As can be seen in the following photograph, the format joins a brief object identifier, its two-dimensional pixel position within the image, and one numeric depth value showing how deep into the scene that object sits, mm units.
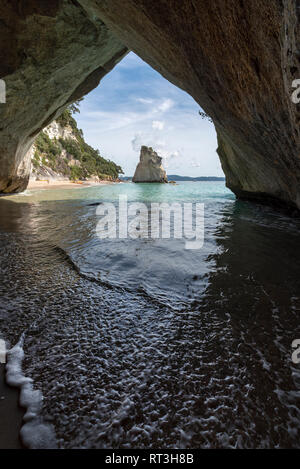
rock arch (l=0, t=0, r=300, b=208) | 3545
